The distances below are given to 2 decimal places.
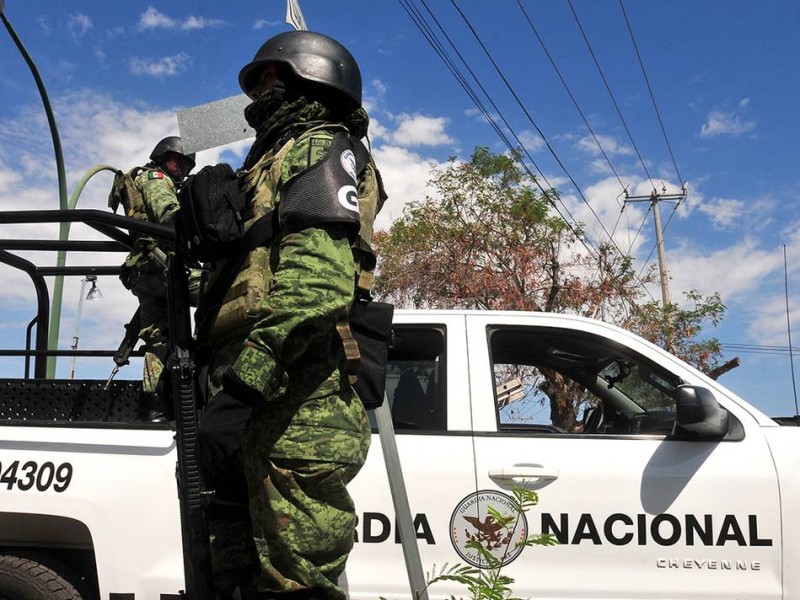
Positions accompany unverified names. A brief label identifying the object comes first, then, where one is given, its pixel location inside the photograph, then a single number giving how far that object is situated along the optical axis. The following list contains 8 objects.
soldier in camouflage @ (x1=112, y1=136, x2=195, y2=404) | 3.46
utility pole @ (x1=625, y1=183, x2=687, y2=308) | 21.75
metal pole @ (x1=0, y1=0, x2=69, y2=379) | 7.19
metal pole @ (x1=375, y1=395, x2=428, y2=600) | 2.30
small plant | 1.64
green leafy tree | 14.48
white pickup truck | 2.76
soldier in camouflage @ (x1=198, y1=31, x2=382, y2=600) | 1.74
